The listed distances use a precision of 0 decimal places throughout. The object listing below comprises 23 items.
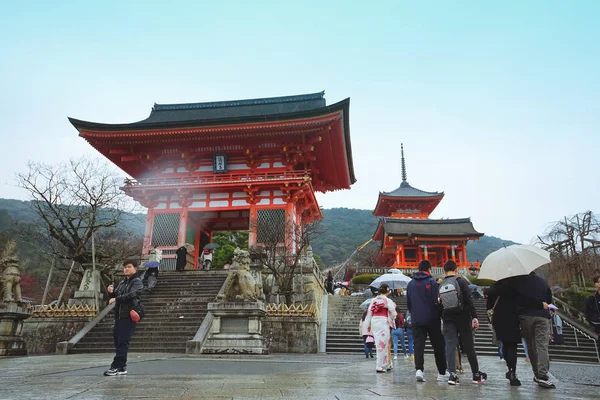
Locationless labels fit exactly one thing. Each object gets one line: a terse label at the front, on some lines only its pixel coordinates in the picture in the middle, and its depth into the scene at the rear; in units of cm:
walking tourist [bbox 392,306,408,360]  1107
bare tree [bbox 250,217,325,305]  1625
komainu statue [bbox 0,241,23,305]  1095
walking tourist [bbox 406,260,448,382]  536
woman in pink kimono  668
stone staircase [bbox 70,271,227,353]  1185
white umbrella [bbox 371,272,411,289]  1281
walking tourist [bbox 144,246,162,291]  1607
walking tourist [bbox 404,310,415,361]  1237
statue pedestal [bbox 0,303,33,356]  1059
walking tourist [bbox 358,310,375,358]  1170
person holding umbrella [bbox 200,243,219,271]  2018
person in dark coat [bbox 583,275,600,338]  575
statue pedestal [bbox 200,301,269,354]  1033
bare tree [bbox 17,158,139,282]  1598
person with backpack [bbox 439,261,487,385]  522
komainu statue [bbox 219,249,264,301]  1096
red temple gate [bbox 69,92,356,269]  2173
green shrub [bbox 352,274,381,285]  2954
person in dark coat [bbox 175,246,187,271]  1900
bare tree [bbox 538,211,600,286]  2217
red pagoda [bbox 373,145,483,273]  3563
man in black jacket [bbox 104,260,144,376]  544
